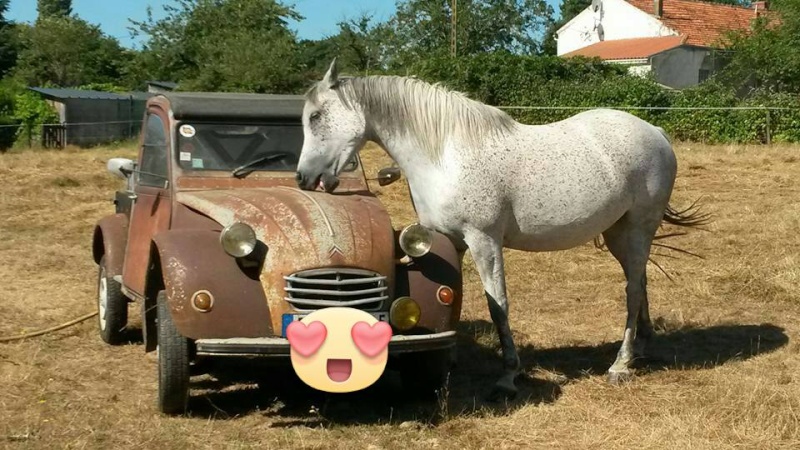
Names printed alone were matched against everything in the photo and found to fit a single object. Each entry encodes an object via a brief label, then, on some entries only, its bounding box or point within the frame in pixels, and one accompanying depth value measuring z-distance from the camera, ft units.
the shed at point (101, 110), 96.14
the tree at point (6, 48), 140.26
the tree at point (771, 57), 108.17
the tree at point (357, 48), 141.90
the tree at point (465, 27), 151.74
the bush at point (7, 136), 79.57
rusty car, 15.51
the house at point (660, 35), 132.36
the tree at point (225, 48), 115.03
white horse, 18.06
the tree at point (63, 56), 185.68
